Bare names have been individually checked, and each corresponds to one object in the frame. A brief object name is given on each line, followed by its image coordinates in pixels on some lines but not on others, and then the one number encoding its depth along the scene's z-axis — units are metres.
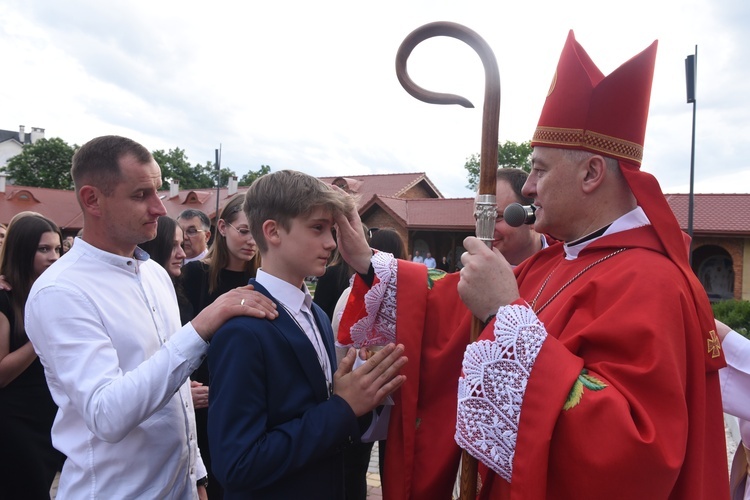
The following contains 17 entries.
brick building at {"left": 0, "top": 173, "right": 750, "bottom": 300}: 18.33
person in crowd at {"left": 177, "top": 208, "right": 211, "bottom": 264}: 5.68
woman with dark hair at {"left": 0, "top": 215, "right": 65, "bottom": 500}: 3.11
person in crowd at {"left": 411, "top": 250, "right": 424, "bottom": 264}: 24.04
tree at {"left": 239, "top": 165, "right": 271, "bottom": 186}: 56.82
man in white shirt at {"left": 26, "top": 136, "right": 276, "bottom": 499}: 1.80
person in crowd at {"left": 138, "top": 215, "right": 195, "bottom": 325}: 4.19
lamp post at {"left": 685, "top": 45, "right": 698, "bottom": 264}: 9.40
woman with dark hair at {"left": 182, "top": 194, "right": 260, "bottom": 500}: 3.96
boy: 1.67
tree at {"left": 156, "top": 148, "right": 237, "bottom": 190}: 60.23
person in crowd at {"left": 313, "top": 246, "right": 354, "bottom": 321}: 4.15
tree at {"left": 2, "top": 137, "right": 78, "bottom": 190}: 51.88
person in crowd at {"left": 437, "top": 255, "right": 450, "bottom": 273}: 24.75
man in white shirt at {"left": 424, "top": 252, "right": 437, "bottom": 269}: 23.21
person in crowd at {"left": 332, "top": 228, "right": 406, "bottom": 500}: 3.43
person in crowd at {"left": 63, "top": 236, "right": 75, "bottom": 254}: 9.48
